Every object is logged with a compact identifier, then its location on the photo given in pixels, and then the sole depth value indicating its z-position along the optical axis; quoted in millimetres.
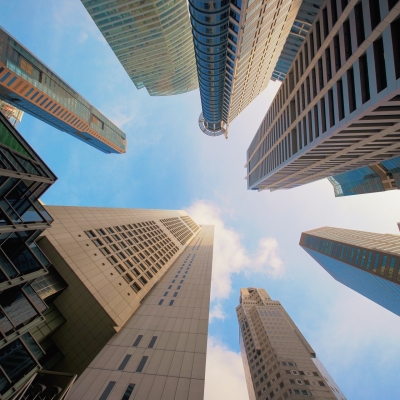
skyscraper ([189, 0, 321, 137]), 46344
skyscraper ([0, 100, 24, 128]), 113206
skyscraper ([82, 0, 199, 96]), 71250
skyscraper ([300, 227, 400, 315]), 87000
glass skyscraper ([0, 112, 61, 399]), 13914
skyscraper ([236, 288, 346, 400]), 61812
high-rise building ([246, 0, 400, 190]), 21266
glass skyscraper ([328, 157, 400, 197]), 81188
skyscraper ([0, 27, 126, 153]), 68712
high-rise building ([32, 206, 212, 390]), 23703
